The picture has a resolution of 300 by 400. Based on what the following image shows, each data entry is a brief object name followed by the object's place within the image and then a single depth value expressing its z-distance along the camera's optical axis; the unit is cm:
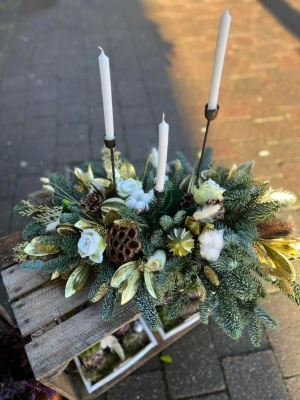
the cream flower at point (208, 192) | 108
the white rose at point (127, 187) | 115
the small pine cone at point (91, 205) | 114
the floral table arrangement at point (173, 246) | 103
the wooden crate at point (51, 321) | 101
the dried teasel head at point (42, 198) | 129
